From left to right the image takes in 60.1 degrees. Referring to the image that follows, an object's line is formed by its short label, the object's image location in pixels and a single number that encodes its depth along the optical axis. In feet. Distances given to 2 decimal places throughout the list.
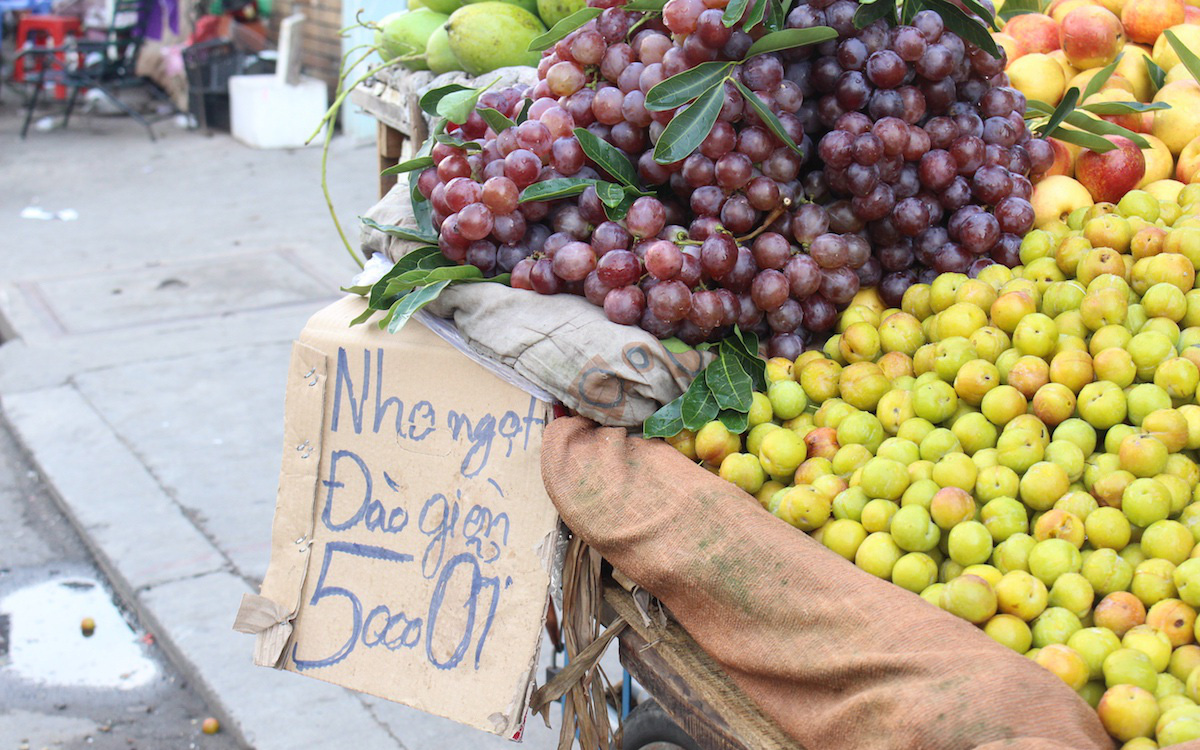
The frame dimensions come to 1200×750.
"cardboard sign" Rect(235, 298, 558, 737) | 5.27
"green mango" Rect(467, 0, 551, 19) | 8.14
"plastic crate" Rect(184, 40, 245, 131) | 26.14
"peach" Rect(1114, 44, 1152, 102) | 6.75
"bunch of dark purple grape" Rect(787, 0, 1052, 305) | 5.10
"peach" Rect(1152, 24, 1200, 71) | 6.54
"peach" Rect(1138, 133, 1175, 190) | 6.11
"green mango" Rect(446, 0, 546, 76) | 7.47
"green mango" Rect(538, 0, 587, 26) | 7.55
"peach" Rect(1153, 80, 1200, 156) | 6.16
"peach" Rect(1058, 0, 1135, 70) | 6.66
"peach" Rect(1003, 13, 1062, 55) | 7.07
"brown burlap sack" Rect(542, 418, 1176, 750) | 3.41
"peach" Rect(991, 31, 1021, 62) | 6.84
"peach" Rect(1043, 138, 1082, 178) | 6.05
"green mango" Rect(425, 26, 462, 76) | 7.79
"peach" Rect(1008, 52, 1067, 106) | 6.53
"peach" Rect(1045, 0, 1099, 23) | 7.20
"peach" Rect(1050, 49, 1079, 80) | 6.82
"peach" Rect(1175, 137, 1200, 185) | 5.96
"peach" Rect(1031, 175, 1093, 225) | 5.78
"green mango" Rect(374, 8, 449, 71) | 8.38
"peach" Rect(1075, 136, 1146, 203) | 5.86
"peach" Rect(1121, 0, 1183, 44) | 6.81
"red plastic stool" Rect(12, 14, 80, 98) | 28.19
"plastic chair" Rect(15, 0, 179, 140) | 25.70
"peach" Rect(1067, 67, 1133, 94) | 6.57
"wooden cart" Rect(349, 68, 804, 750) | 4.24
